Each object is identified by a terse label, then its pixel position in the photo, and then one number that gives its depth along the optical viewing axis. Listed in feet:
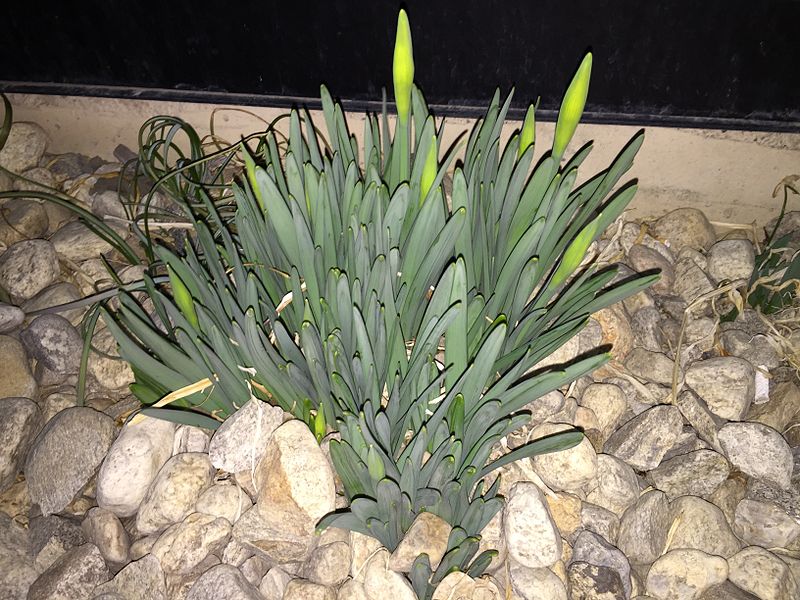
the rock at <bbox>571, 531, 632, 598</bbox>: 3.84
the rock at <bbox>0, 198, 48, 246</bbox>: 5.82
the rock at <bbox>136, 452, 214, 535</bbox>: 3.87
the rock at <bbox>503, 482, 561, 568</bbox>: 3.70
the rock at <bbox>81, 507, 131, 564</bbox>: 3.88
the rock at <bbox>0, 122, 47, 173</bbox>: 6.39
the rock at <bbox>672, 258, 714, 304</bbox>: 5.54
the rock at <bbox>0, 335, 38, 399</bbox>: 4.74
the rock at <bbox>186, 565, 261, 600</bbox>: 3.50
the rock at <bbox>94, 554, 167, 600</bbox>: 3.65
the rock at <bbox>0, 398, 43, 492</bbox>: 4.33
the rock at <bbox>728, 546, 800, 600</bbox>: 3.92
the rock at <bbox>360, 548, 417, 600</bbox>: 3.39
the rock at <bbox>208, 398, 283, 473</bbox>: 3.79
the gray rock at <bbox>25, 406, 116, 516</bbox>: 4.18
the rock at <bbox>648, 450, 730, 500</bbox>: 4.35
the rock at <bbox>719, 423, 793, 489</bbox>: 4.45
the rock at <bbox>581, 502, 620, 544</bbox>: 4.07
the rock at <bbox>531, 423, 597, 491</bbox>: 4.01
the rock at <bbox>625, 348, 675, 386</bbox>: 5.00
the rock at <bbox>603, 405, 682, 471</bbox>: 4.46
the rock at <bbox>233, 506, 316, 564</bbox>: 3.64
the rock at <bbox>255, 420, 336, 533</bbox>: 3.59
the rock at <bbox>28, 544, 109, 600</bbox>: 3.69
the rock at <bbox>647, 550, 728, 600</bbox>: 3.84
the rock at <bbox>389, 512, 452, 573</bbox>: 3.35
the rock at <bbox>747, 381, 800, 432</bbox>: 4.86
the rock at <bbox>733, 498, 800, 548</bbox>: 4.20
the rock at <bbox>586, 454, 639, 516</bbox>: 4.20
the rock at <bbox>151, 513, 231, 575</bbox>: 3.71
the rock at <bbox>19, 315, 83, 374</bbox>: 4.88
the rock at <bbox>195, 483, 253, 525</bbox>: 3.83
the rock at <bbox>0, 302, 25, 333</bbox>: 4.99
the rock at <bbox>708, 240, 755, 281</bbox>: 5.68
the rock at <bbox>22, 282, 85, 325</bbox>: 5.20
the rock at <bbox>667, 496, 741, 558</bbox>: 4.07
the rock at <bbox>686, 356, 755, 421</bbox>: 4.80
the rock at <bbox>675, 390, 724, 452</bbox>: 4.67
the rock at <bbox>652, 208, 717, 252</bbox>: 6.06
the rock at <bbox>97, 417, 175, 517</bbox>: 3.95
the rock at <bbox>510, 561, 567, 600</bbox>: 3.66
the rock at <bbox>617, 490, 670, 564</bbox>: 3.98
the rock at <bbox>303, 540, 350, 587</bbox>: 3.59
